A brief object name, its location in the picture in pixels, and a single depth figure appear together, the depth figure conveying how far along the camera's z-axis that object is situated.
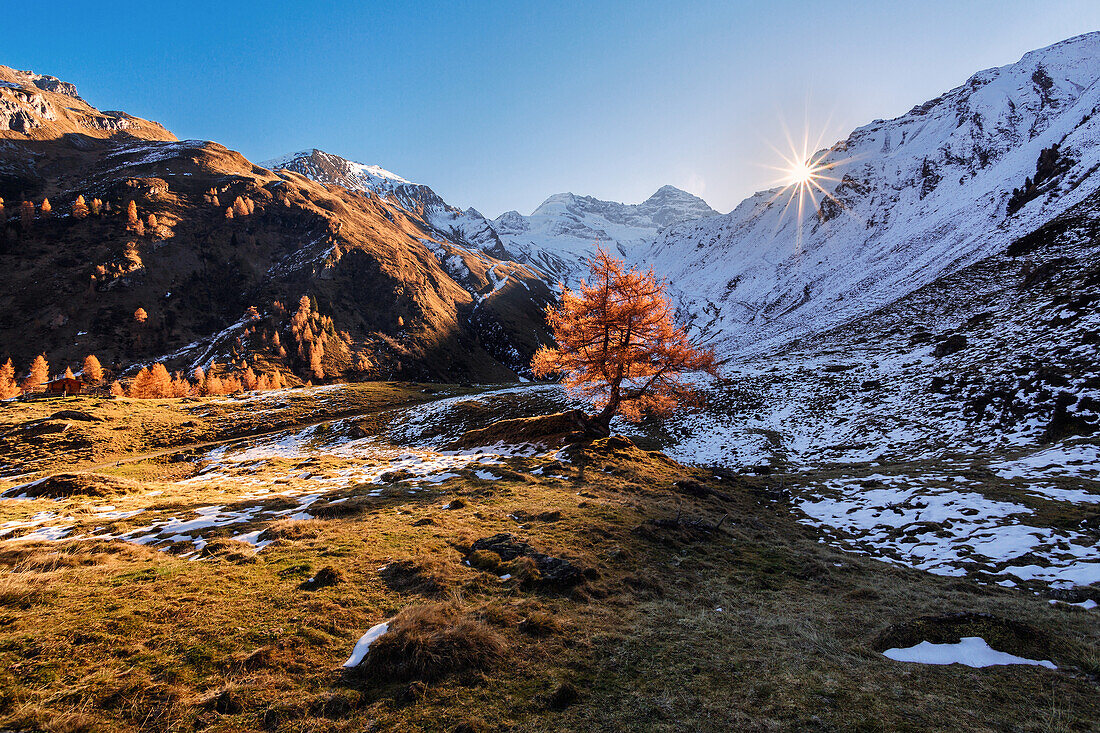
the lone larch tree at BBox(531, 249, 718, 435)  21.16
